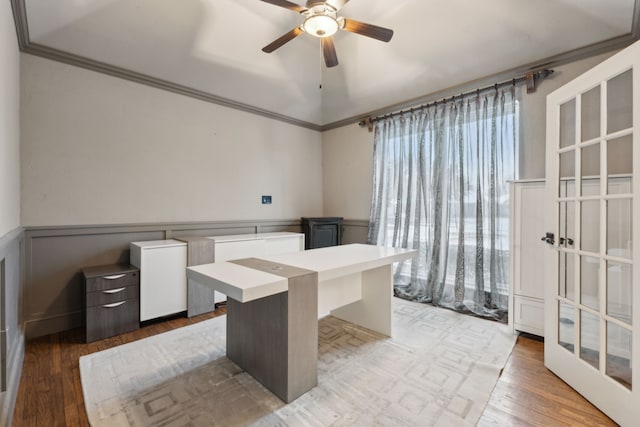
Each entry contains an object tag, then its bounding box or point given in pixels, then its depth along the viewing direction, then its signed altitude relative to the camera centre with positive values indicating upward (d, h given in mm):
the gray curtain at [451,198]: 3020 +167
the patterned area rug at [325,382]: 1608 -1145
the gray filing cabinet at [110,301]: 2500 -814
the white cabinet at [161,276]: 2771 -650
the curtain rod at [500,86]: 2784 +1337
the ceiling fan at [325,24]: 2004 +1415
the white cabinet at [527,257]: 2537 -414
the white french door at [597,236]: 1543 -153
